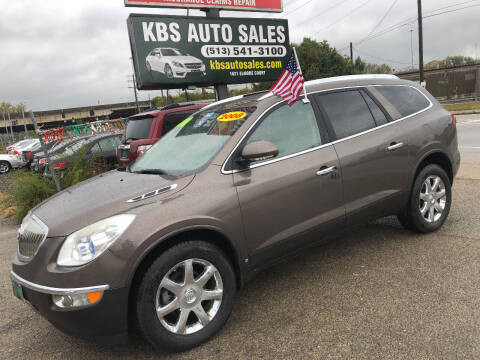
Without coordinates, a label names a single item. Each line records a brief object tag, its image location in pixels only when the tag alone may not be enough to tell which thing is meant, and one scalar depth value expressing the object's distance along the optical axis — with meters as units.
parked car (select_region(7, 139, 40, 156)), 22.05
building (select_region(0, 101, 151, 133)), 79.81
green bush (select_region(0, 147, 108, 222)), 7.54
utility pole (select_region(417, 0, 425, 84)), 24.97
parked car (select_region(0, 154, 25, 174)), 20.05
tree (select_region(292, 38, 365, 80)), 43.43
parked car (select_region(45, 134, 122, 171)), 8.00
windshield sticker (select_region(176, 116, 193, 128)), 3.90
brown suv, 2.40
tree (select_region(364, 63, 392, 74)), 75.93
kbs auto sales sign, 8.92
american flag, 3.45
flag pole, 3.51
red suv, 7.33
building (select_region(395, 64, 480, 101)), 49.28
